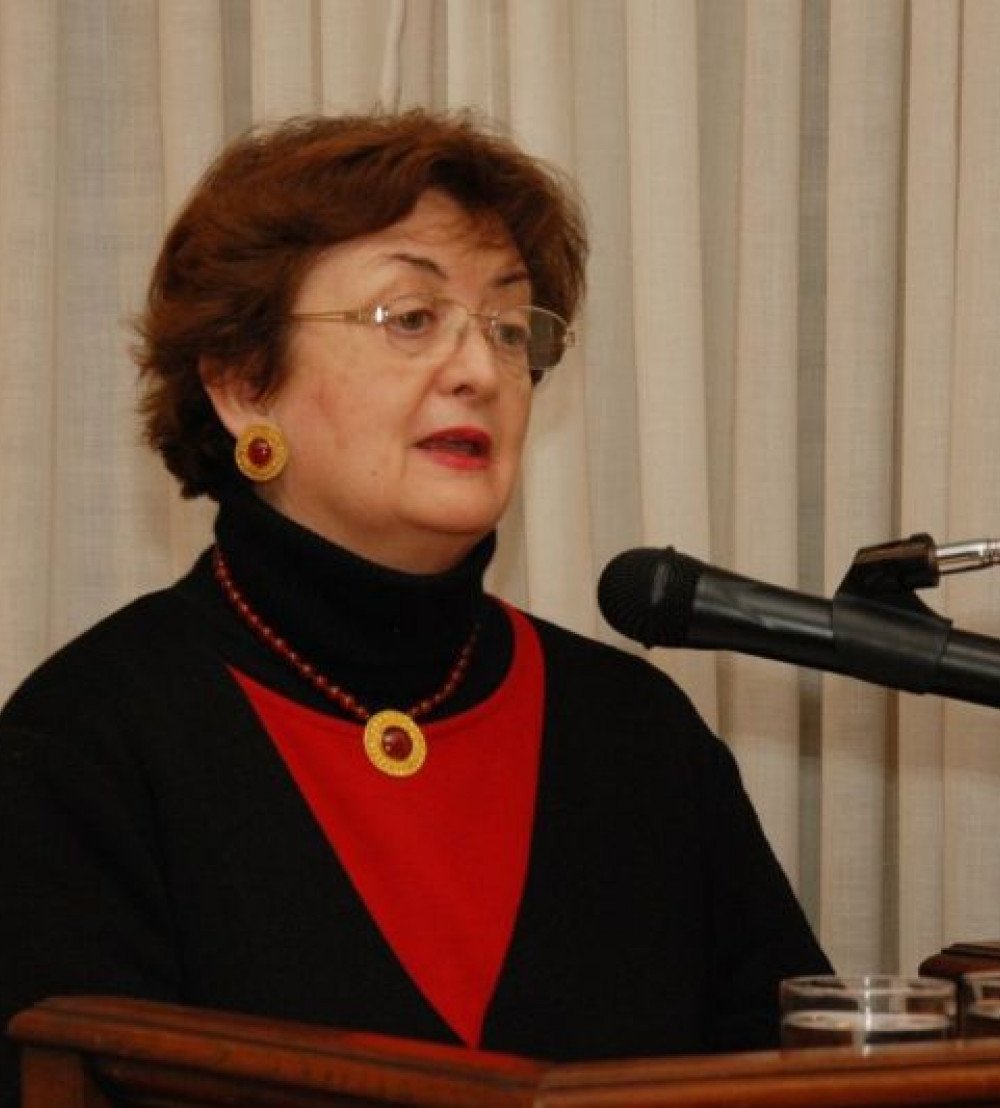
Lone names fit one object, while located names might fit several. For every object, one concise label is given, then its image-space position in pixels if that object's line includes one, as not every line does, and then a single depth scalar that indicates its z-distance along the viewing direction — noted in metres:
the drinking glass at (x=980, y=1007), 4.70
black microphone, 4.77
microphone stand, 4.76
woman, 4.97
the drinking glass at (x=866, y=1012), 4.66
